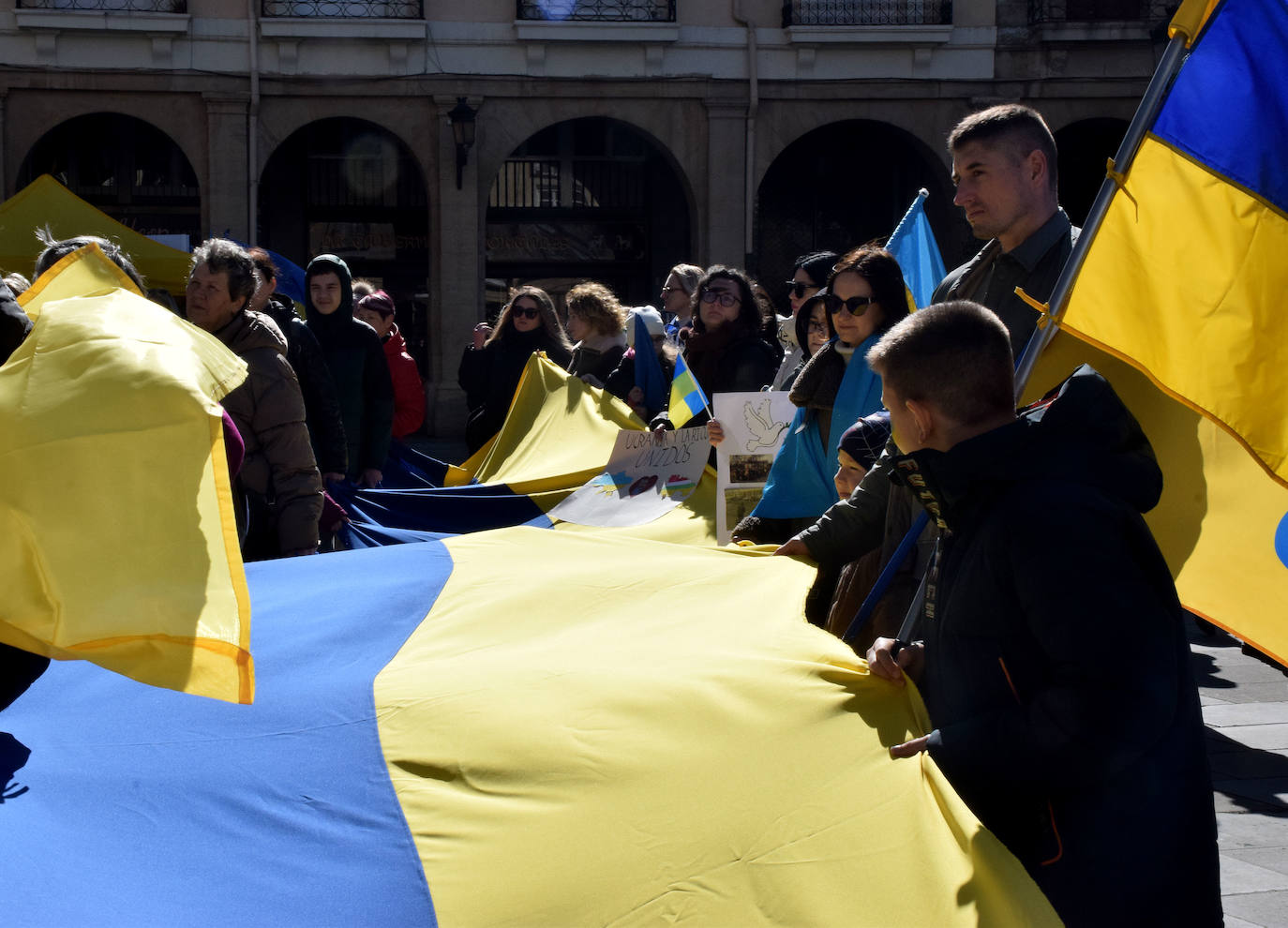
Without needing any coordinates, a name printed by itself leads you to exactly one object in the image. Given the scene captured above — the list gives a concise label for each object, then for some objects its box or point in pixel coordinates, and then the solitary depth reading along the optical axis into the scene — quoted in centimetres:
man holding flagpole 341
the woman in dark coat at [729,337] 634
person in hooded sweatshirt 734
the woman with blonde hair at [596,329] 852
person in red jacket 920
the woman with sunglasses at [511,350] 937
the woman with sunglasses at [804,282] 651
